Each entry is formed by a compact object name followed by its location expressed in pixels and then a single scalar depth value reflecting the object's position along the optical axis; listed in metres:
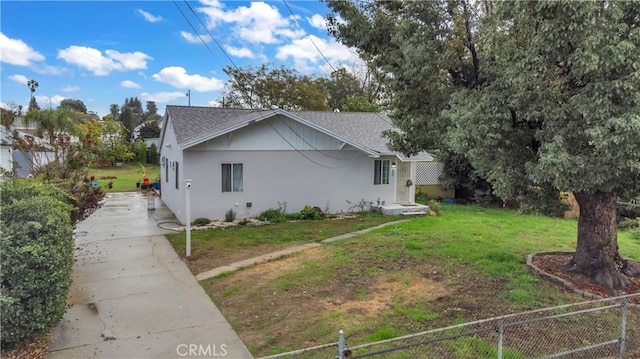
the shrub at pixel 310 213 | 14.88
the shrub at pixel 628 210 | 16.16
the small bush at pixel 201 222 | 13.33
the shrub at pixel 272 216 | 14.29
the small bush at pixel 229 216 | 13.98
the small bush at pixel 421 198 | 19.15
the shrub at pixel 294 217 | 14.66
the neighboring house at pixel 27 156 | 10.87
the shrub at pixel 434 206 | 16.72
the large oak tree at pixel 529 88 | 5.12
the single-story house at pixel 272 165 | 13.58
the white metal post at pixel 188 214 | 9.28
